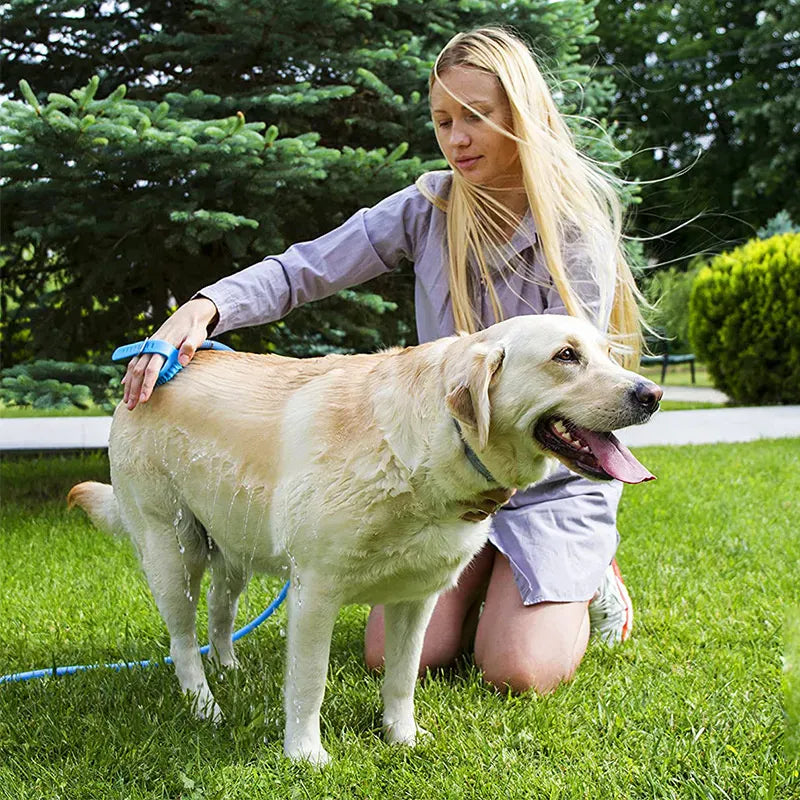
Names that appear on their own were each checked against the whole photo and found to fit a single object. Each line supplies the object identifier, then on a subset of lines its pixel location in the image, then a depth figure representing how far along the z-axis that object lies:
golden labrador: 2.04
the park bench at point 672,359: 18.04
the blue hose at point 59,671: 2.91
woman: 2.89
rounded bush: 11.70
